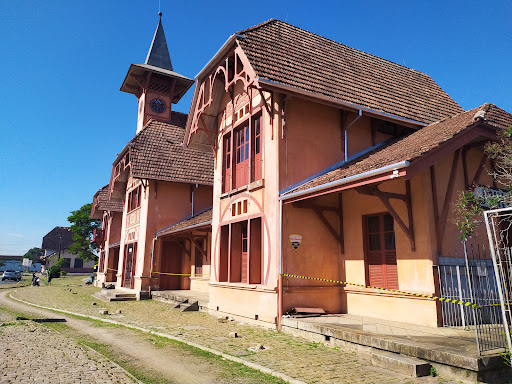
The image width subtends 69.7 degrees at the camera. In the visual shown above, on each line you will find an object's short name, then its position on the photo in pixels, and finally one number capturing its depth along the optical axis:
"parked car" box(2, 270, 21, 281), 41.06
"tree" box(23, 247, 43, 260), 109.82
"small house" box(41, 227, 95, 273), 67.32
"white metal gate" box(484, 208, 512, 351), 4.64
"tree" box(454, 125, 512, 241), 6.38
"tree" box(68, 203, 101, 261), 47.59
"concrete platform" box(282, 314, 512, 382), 4.80
